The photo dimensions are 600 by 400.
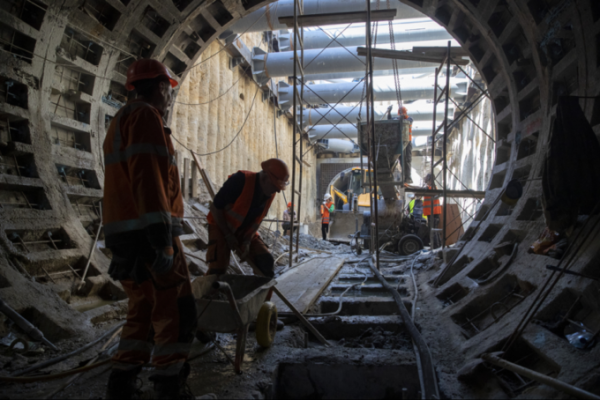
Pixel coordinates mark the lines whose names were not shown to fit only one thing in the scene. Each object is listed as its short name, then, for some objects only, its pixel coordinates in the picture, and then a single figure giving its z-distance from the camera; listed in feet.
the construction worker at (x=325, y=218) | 57.71
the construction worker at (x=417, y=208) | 43.29
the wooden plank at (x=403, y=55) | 26.47
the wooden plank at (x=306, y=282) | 15.71
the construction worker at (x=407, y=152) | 36.06
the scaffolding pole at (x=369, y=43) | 20.86
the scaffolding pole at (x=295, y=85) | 22.84
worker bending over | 12.28
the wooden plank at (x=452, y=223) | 45.92
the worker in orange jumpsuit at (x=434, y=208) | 39.27
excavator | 34.40
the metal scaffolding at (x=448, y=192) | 22.09
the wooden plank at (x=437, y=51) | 25.30
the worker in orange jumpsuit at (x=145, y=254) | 7.05
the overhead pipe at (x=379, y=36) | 41.78
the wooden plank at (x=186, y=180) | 30.76
